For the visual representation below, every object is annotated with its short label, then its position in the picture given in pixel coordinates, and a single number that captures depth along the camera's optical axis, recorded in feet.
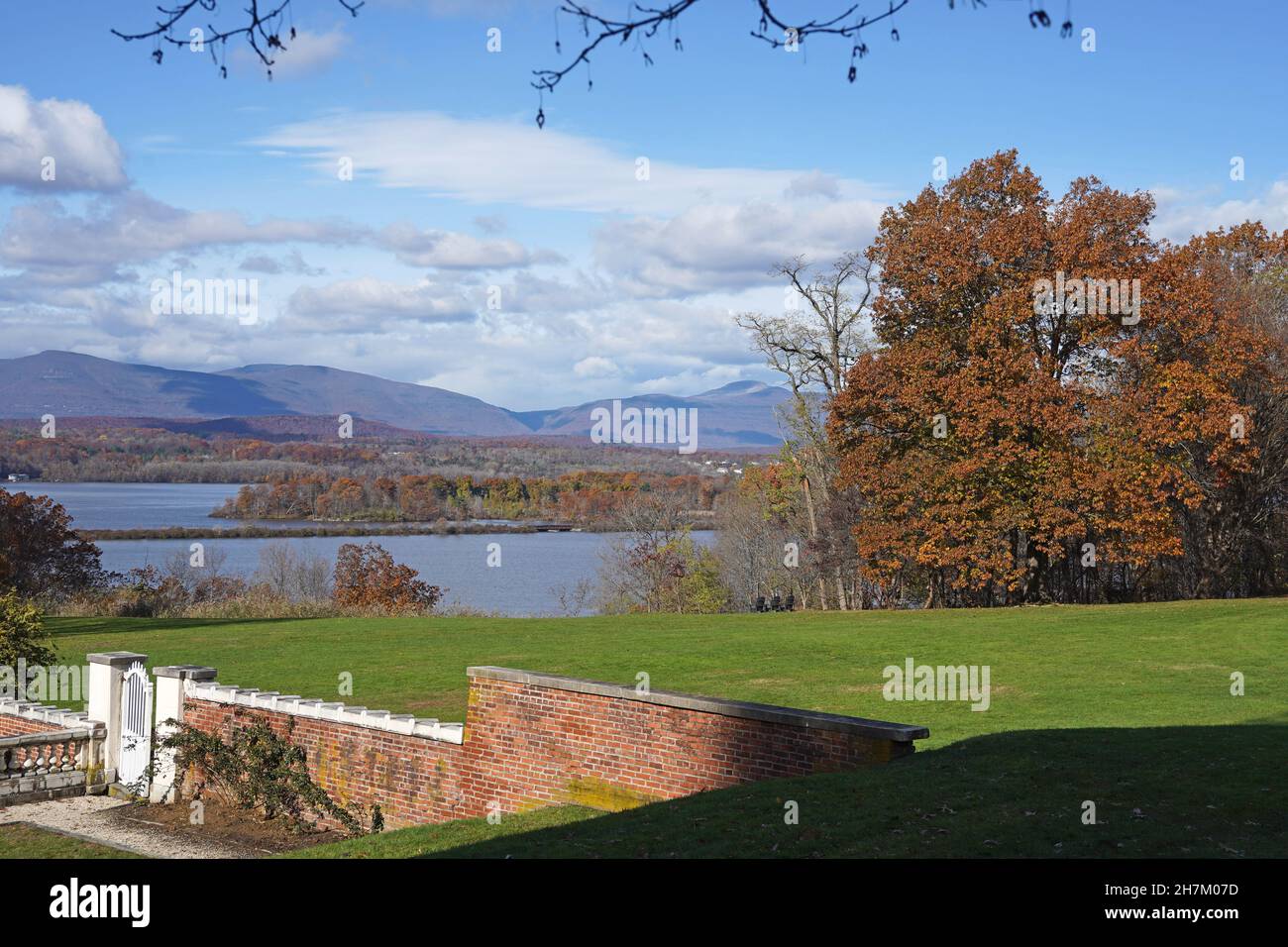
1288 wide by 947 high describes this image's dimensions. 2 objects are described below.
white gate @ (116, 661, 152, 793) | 57.82
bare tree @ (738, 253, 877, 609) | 129.39
